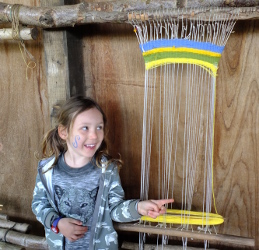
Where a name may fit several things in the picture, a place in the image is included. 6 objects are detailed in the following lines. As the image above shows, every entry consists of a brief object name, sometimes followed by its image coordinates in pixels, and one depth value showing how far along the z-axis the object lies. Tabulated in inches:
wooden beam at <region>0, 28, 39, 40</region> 49.3
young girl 46.2
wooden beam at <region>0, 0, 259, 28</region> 41.4
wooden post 51.1
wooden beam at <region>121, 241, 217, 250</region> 51.7
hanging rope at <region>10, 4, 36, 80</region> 48.7
